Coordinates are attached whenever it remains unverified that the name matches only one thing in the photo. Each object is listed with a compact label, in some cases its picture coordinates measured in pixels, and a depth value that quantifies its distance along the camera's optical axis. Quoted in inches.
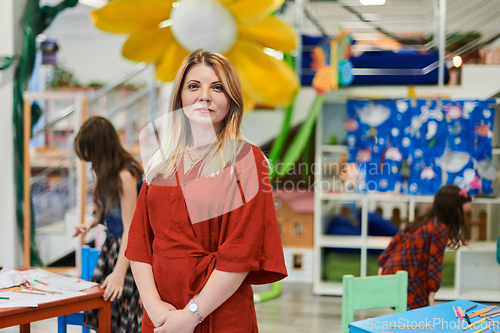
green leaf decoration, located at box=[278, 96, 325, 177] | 132.9
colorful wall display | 133.1
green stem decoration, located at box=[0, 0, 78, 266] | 132.4
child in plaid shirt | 89.7
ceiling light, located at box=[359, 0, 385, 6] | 241.8
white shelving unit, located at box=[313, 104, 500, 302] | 135.6
